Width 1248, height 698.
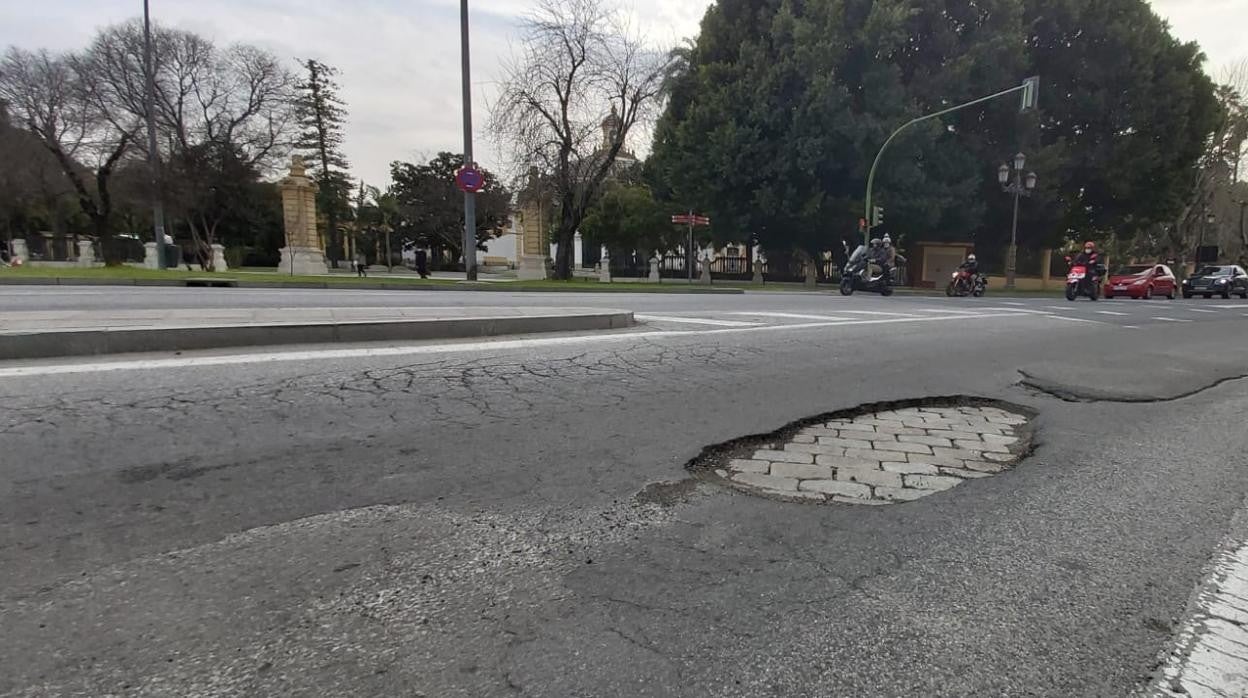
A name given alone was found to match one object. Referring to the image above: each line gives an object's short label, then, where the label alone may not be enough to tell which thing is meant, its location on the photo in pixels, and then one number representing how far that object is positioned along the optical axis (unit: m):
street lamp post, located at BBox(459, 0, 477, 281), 19.81
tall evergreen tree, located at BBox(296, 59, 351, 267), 48.47
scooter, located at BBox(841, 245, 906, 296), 20.38
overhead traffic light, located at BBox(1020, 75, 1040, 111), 17.58
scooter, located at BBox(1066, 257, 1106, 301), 21.48
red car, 26.42
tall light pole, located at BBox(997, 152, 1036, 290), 24.85
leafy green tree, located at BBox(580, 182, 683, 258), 41.22
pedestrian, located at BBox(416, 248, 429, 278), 29.15
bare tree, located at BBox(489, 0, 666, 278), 24.80
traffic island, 5.09
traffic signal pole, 17.59
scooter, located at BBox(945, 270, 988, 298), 22.44
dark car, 29.97
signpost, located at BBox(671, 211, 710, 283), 26.39
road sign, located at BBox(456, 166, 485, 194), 19.59
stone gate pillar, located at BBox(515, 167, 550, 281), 31.56
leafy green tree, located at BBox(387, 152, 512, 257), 52.12
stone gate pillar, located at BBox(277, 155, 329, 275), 33.69
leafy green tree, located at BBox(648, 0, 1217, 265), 24.89
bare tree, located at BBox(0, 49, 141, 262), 29.31
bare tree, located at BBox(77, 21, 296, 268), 29.53
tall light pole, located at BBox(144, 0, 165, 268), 22.83
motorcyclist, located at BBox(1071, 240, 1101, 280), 21.53
